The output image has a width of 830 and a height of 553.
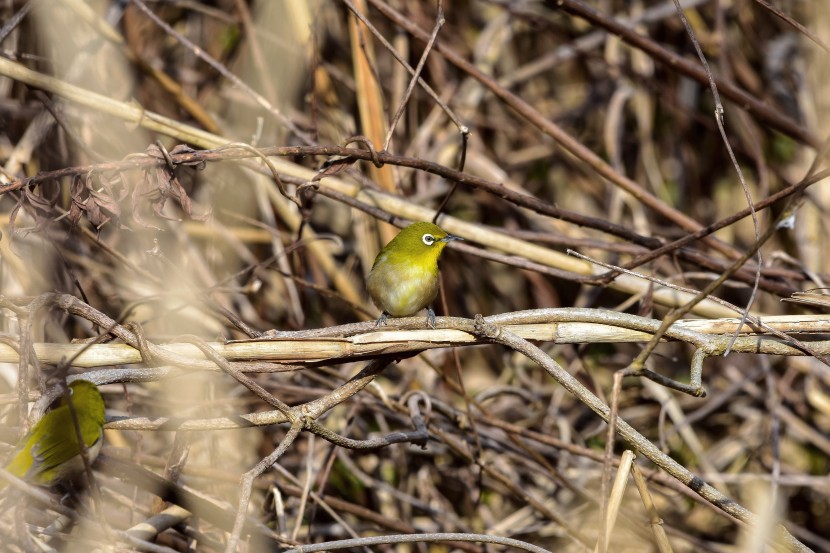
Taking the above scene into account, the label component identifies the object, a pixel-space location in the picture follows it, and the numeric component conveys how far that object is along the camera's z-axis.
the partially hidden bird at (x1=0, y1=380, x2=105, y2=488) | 4.85
